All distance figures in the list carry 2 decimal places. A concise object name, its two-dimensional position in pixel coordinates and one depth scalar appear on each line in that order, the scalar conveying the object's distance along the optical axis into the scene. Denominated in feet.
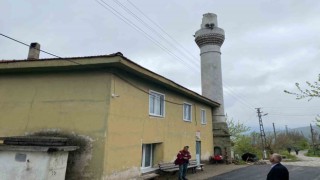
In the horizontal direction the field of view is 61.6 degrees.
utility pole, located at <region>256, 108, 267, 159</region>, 125.08
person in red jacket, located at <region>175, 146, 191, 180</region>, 42.83
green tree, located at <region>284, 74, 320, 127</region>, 27.81
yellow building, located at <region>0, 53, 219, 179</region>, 32.24
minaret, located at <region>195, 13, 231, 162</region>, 76.95
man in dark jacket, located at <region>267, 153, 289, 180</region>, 20.84
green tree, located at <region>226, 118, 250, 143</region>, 125.90
